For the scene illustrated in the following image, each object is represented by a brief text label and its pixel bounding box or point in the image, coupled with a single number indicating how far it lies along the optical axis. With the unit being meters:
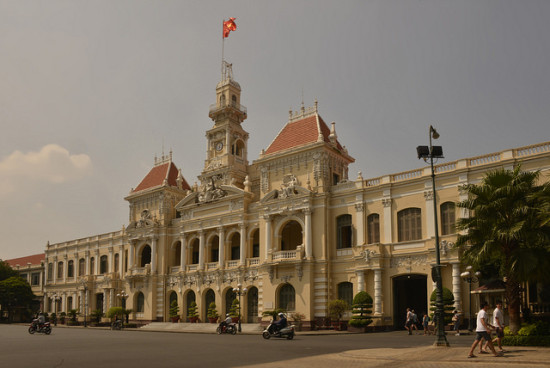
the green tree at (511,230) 20.89
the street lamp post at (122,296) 56.71
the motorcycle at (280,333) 28.44
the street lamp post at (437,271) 20.25
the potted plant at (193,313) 50.06
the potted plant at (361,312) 36.69
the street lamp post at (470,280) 29.60
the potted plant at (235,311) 45.78
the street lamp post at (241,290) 40.84
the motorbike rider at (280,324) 29.06
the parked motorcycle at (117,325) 49.75
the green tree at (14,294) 72.31
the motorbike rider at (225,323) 35.72
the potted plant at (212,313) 48.19
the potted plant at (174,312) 52.04
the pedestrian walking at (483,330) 16.48
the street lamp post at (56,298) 69.81
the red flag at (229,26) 53.47
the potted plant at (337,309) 38.53
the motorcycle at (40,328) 37.47
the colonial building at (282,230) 37.72
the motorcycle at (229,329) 35.97
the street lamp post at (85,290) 62.62
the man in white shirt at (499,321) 17.53
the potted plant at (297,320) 38.34
